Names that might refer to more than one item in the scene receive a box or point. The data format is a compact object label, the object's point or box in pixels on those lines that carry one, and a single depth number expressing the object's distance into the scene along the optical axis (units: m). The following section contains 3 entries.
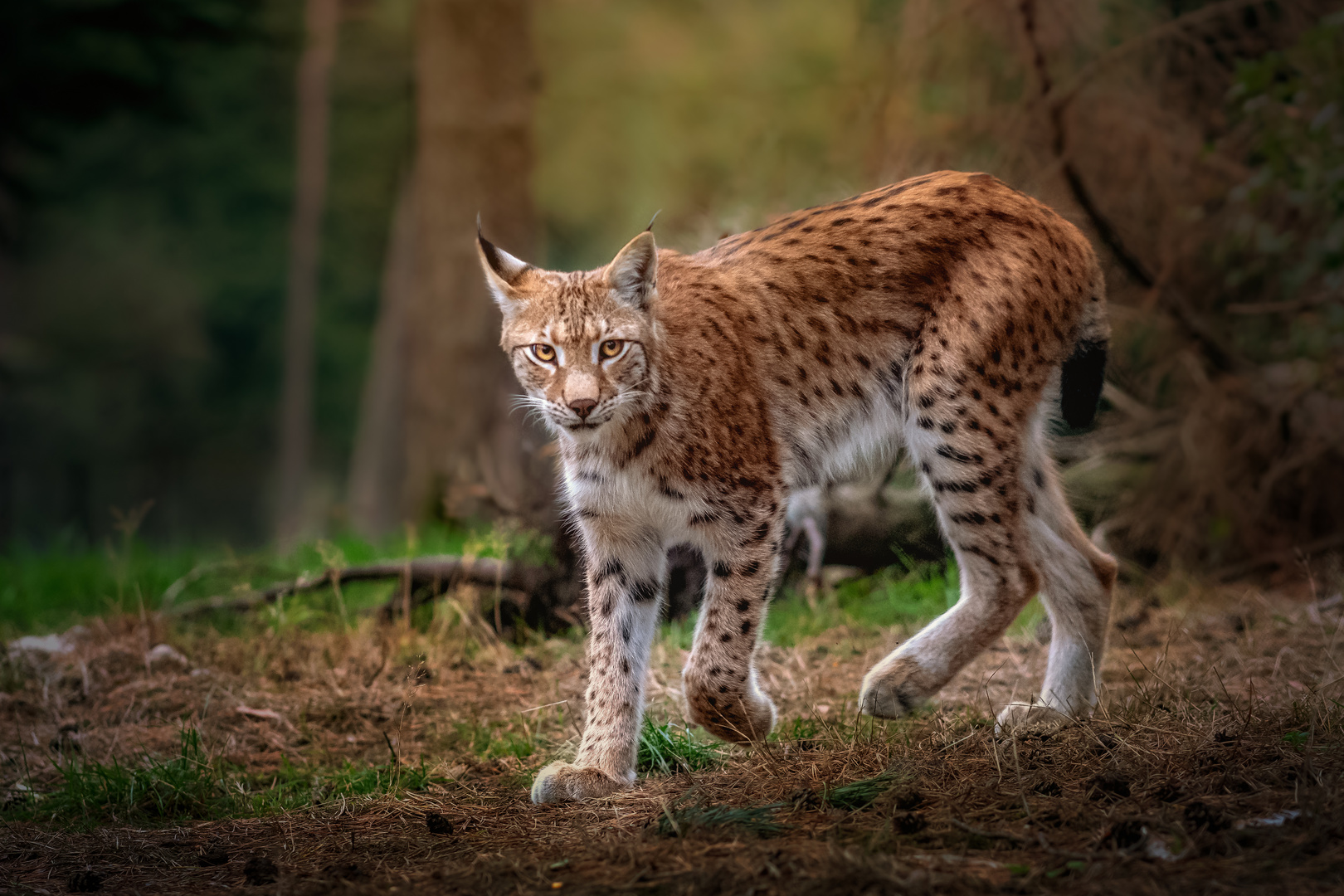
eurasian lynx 8.16
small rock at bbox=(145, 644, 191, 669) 10.97
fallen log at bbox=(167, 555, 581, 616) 12.20
